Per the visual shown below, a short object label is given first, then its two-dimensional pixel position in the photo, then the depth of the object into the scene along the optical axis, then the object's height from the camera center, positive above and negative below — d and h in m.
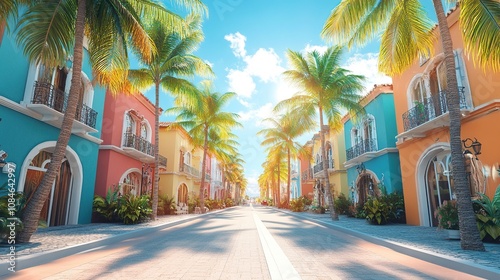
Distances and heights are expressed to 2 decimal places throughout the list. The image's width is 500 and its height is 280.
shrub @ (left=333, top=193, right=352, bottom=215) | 20.21 -0.55
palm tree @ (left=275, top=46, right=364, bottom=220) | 16.59 +6.61
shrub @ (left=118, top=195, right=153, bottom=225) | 13.22 -0.66
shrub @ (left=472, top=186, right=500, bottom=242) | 7.34 -0.55
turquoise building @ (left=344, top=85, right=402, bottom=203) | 16.12 +2.92
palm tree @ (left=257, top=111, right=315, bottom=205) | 30.30 +6.30
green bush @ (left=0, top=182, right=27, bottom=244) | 6.36 -0.49
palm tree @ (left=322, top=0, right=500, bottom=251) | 6.66 +4.69
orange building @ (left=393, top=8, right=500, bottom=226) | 9.30 +2.81
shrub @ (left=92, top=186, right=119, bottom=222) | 13.97 -0.58
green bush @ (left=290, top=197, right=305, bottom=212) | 28.48 -0.88
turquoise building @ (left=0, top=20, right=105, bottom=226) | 9.47 +2.57
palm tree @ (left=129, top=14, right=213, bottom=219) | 14.97 +6.95
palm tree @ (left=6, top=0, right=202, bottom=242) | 7.43 +4.85
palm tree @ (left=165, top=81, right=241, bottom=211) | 23.34 +6.49
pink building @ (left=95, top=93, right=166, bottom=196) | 15.66 +2.93
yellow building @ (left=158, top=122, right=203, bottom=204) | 24.80 +2.74
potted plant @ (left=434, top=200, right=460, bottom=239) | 7.83 -0.58
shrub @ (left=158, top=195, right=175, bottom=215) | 21.52 -0.71
